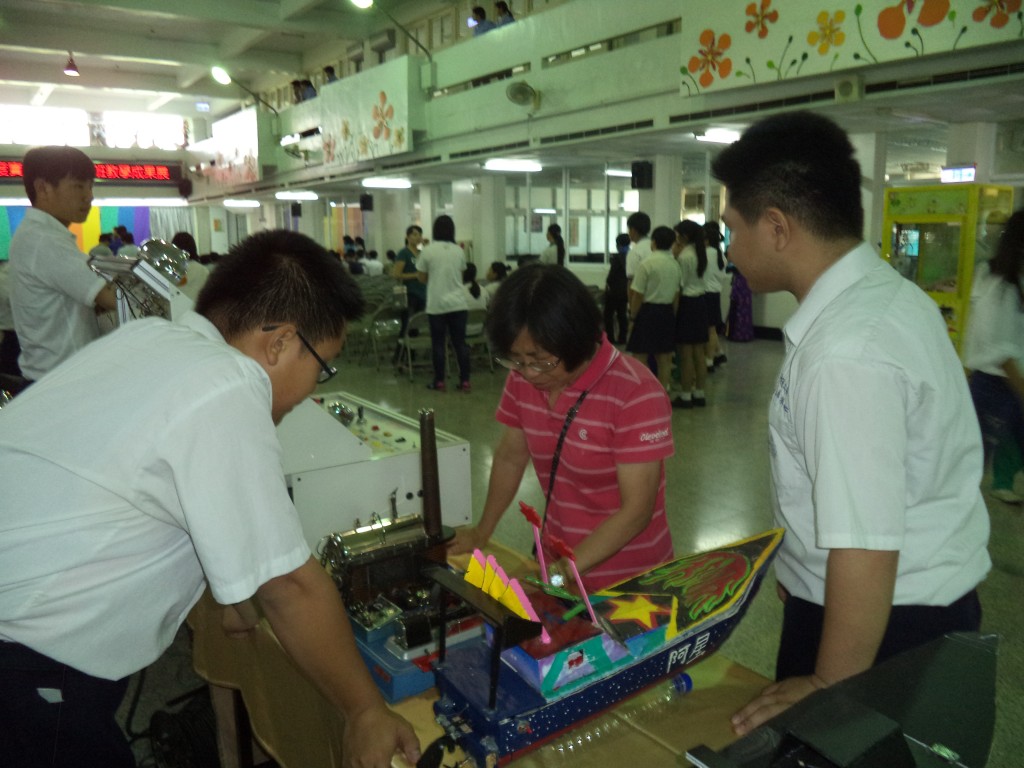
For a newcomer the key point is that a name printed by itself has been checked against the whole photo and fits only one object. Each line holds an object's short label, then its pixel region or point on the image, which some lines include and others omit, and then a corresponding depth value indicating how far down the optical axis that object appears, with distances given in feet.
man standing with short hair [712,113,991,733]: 2.96
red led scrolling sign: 51.85
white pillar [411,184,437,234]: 43.47
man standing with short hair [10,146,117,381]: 7.89
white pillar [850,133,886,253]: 24.18
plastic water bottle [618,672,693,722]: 3.61
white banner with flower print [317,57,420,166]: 31.91
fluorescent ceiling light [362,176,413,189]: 40.70
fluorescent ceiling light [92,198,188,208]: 64.59
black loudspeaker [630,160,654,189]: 28.60
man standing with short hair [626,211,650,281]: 22.21
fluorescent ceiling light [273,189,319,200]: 49.79
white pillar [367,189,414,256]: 47.47
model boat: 3.08
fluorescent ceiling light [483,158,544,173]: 32.01
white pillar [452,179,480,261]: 38.99
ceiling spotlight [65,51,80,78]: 38.37
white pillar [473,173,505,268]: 37.91
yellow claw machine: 18.72
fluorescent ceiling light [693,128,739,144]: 23.36
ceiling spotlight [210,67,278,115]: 38.91
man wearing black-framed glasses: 2.87
